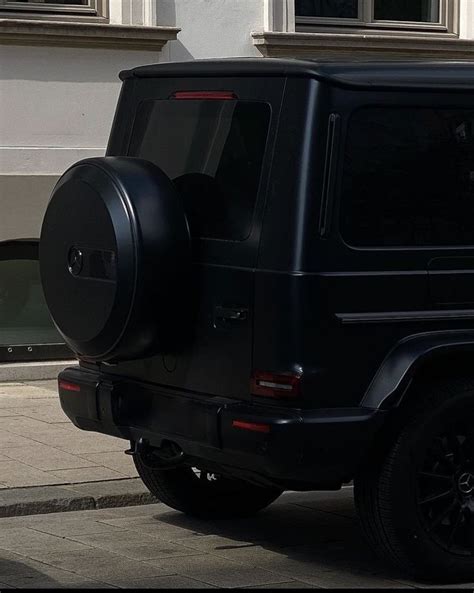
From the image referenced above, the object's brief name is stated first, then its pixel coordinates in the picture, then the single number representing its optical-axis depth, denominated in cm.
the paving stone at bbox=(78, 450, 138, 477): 830
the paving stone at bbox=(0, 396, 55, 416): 1041
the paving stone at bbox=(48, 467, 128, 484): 804
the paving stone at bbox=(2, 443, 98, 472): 839
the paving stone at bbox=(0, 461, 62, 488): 791
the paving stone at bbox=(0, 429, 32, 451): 897
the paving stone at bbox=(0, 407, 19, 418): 1007
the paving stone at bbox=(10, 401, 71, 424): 991
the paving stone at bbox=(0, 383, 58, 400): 1090
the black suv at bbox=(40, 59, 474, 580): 584
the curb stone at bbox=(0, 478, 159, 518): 749
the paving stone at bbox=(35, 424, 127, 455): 891
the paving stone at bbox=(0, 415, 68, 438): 942
